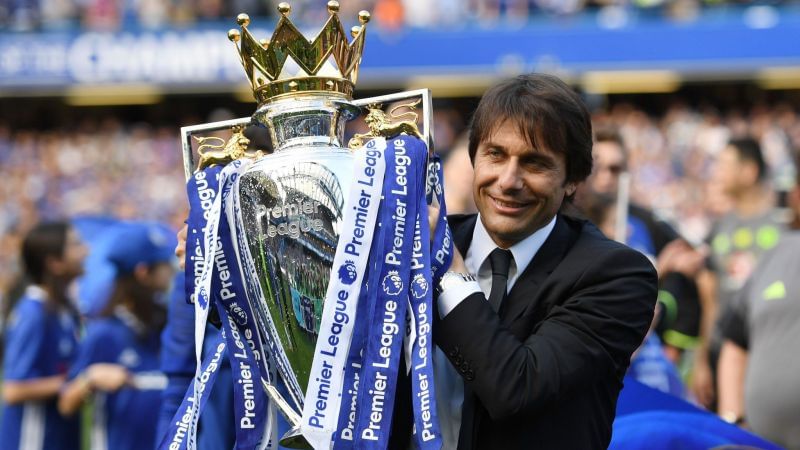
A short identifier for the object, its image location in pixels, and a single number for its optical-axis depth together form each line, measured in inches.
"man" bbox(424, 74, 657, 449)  166.7
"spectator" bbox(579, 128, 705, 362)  387.2
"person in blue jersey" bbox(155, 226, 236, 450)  284.2
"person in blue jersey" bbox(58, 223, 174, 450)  404.2
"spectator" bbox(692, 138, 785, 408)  497.0
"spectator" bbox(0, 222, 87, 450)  410.6
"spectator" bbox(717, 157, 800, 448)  298.0
